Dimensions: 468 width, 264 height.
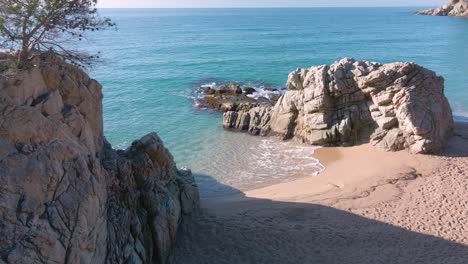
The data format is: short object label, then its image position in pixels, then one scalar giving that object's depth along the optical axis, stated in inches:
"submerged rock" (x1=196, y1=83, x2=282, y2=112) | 1396.4
